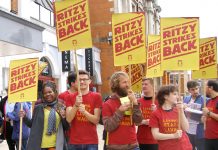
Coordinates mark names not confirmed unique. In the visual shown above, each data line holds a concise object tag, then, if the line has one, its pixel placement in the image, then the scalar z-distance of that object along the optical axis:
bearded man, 5.07
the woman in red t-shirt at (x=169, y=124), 5.02
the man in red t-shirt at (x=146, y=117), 5.89
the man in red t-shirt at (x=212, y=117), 6.48
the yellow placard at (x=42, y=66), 8.49
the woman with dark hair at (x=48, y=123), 5.48
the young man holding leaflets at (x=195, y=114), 6.98
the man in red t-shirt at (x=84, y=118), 5.32
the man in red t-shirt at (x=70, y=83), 6.17
